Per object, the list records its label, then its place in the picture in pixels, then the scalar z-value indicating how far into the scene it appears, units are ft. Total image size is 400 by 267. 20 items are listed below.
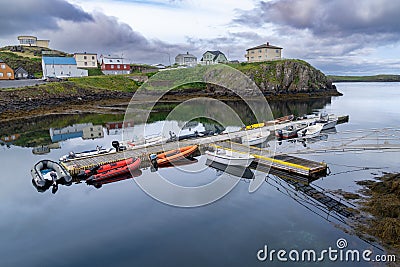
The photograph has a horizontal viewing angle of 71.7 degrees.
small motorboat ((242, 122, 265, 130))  113.15
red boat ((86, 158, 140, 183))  69.58
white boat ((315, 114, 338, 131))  125.62
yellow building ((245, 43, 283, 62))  304.30
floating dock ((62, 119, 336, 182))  70.38
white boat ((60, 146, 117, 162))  79.41
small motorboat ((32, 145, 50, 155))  96.78
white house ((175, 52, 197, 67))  334.65
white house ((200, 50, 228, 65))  327.47
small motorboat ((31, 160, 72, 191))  66.46
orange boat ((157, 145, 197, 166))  81.44
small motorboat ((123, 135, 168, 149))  91.83
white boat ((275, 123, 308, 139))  111.75
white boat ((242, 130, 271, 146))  96.99
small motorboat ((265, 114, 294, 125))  129.01
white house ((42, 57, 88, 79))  241.96
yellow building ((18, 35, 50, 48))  381.81
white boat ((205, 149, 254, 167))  75.82
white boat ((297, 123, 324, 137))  109.53
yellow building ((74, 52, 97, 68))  287.69
